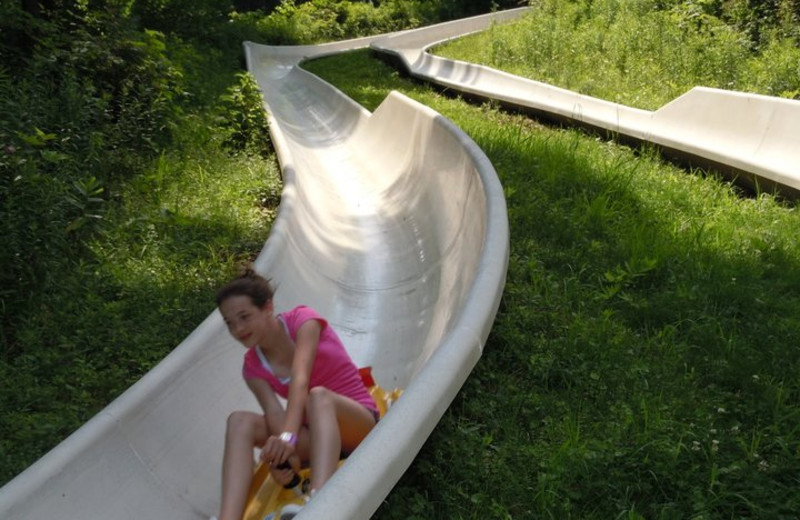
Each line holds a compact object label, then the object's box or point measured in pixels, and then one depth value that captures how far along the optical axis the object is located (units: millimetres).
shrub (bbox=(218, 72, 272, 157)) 9062
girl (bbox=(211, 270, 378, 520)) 2617
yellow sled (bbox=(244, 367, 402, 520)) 2648
